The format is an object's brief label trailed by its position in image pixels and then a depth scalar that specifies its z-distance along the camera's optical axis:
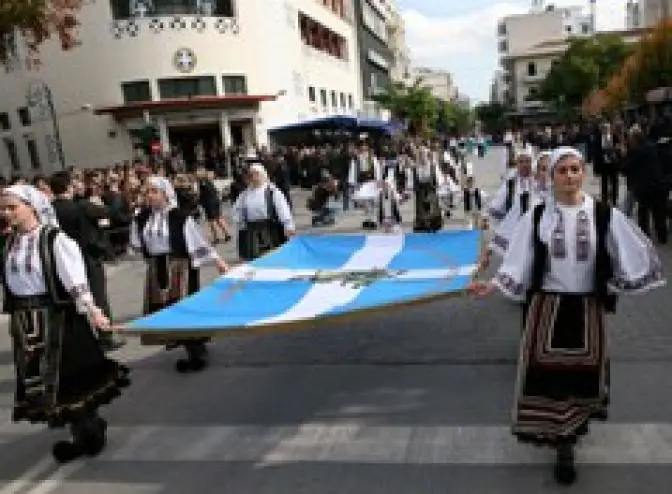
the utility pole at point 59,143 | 37.91
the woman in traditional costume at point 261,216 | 9.46
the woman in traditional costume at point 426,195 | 15.39
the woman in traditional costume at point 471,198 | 18.12
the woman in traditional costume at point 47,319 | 5.56
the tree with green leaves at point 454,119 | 92.56
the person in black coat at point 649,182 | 12.20
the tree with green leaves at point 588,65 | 82.75
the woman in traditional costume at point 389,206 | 17.00
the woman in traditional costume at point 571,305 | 4.72
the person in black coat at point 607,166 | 17.20
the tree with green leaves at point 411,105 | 64.19
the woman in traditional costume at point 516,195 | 7.61
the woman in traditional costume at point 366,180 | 17.30
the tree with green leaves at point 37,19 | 18.28
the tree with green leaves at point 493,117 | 117.31
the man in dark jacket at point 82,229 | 8.95
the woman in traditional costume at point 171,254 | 7.84
